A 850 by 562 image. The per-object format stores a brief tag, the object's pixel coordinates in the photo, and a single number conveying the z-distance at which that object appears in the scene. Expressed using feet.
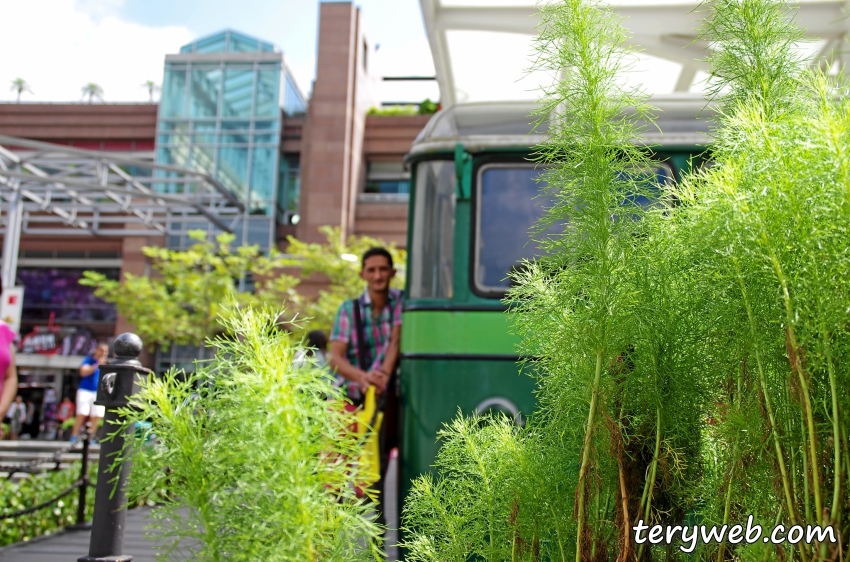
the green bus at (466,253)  12.42
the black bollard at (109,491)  8.18
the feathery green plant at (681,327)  3.08
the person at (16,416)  66.95
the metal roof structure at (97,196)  53.83
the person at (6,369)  12.90
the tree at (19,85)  103.09
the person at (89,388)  35.18
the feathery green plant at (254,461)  3.14
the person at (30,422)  74.54
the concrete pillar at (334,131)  77.82
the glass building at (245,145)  79.66
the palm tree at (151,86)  92.94
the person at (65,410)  62.90
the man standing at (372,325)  13.83
